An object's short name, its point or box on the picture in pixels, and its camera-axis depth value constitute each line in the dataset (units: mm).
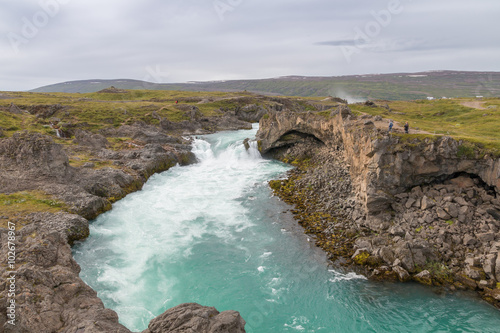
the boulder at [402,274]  20500
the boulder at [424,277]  19969
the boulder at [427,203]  24328
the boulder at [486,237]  20812
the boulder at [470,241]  21031
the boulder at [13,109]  68456
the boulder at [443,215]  23078
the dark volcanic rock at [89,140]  51312
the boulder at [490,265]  19016
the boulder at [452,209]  22953
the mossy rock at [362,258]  22423
